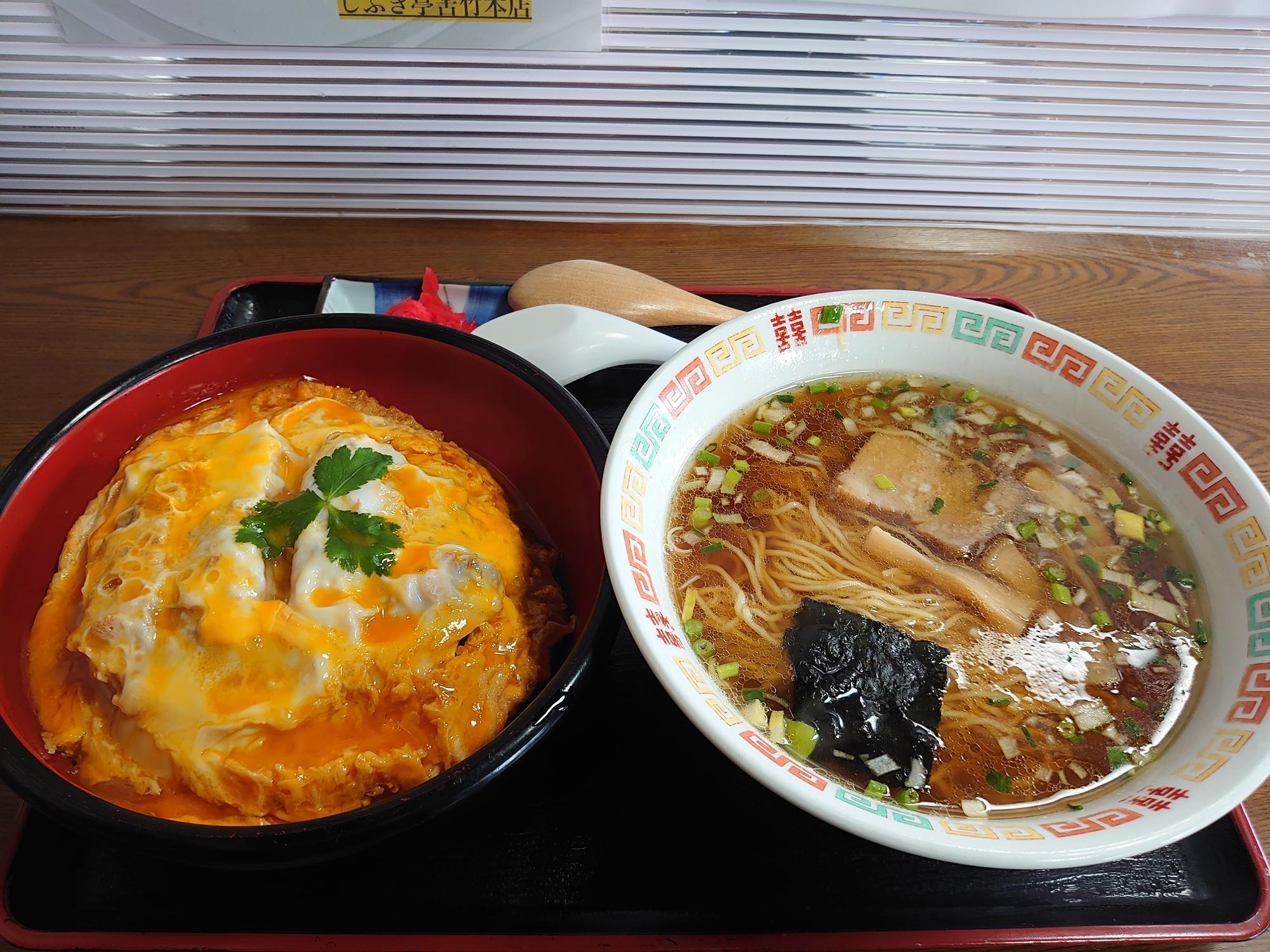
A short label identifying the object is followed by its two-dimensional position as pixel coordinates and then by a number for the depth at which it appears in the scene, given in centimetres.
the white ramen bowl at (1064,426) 27
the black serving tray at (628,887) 31
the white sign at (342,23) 53
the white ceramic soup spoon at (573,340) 45
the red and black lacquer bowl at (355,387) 28
